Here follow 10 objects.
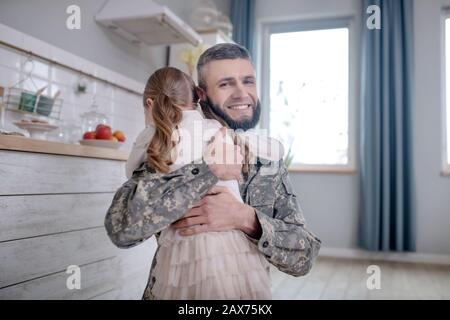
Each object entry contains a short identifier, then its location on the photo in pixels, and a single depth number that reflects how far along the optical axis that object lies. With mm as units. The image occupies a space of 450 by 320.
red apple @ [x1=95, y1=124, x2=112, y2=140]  1575
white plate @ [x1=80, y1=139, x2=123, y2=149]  1490
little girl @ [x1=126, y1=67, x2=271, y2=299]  673
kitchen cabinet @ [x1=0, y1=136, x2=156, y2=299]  1034
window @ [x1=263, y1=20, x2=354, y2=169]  2270
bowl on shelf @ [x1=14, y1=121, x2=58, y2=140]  1425
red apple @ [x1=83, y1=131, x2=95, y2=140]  1600
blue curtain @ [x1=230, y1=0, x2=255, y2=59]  3355
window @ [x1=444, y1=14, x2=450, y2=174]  3200
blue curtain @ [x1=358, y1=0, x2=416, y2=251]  3268
